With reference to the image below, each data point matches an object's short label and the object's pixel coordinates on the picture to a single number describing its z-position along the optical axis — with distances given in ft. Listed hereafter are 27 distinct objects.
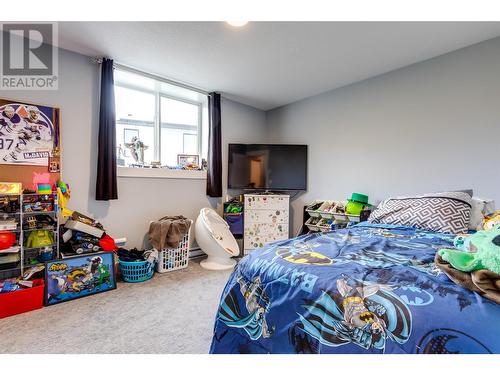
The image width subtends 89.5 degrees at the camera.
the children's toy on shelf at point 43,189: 7.38
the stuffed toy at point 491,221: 5.29
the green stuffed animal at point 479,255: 2.58
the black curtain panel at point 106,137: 8.73
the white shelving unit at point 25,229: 6.85
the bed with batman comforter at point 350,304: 2.32
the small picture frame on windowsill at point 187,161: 11.67
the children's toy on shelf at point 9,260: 6.81
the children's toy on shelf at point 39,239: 7.27
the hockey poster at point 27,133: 7.27
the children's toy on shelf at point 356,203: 9.73
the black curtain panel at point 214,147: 11.70
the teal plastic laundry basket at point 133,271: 8.45
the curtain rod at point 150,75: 8.77
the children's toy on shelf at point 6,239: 6.59
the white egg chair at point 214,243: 10.07
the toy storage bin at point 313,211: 11.34
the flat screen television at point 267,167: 12.60
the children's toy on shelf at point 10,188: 6.73
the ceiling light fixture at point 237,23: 6.63
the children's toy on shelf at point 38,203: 7.02
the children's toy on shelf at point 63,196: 7.66
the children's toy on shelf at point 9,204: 6.66
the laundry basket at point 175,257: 9.48
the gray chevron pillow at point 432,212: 6.05
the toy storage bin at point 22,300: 6.11
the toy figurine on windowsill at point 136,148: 10.36
